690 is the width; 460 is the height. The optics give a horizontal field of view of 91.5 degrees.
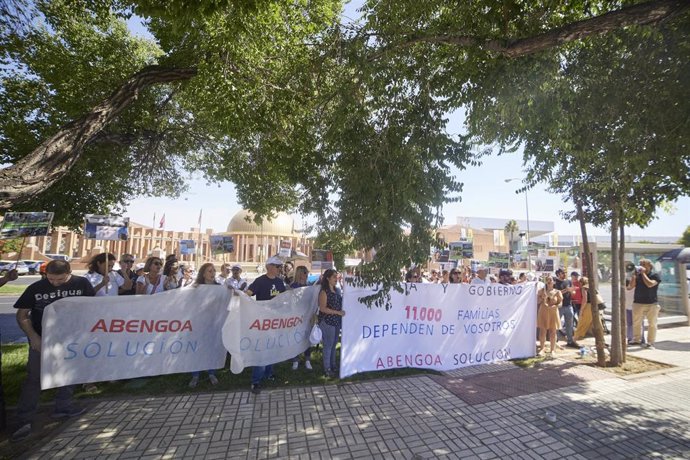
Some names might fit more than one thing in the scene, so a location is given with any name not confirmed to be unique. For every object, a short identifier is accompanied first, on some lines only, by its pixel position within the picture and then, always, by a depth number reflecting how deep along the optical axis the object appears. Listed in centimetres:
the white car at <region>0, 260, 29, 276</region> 2778
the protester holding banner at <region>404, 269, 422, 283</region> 740
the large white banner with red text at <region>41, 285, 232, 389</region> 445
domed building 6731
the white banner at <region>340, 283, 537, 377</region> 603
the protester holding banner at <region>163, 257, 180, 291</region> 659
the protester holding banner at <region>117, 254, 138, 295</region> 640
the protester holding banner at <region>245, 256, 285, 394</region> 592
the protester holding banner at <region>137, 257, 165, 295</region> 649
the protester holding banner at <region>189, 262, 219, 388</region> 569
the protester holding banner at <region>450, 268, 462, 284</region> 966
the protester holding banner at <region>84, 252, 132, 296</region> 571
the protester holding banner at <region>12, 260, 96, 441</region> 410
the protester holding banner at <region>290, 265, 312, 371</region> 756
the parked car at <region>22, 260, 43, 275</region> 3312
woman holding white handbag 607
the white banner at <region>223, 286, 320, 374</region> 526
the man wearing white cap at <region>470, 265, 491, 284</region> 1062
